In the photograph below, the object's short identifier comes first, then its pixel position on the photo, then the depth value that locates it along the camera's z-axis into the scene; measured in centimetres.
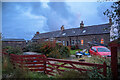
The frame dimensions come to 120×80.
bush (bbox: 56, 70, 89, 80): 347
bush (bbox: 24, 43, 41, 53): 1330
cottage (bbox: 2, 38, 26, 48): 1775
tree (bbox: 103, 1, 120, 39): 299
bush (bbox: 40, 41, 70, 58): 1133
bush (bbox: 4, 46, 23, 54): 882
